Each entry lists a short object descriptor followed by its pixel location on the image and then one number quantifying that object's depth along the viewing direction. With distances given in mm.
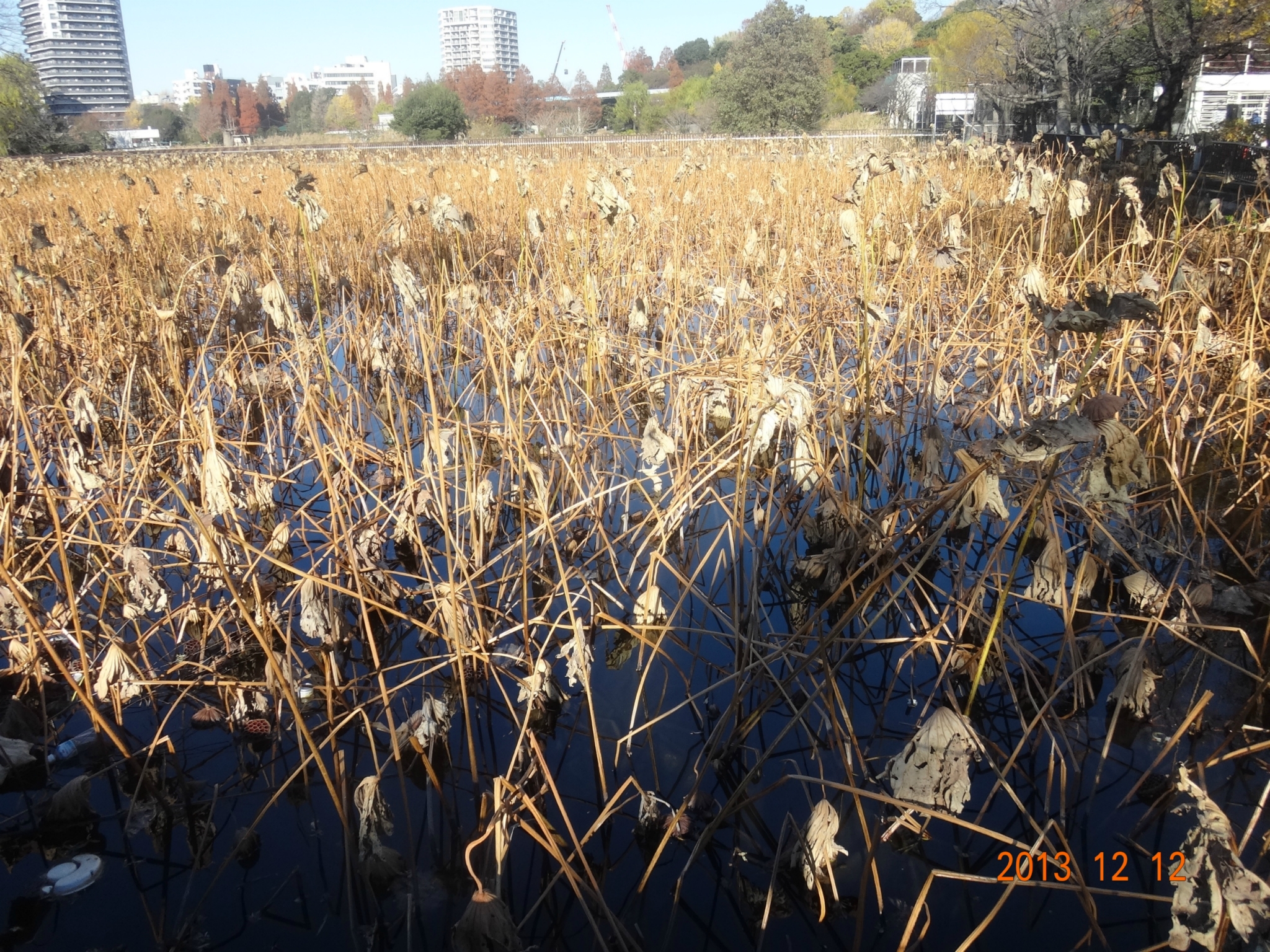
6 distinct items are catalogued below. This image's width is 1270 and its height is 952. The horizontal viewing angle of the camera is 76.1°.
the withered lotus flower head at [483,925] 1065
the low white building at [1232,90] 21516
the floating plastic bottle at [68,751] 1716
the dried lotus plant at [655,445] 1942
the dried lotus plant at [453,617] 1739
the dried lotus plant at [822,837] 1113
